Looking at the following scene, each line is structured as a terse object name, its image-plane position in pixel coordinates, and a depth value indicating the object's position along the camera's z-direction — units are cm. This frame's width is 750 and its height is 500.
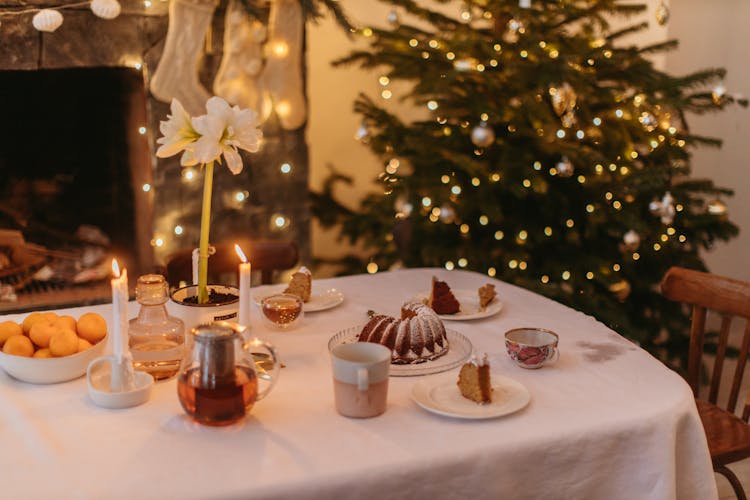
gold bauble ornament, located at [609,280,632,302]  276
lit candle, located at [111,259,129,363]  118
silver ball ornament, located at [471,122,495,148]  248
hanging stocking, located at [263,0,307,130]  285
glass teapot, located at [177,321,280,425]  110
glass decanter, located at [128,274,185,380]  129
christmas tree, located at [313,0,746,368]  259
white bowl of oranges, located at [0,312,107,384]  126
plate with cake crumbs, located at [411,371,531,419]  115
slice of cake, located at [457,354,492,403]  119
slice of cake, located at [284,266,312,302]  170
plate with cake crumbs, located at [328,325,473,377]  132
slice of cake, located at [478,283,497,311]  166
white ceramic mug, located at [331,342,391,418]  114
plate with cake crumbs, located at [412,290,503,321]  159
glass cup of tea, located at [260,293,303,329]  153
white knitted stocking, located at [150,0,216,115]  272
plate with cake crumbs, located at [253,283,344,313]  166
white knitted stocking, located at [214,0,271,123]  279
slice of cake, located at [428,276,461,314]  162
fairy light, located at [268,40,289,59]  288
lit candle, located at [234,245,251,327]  132
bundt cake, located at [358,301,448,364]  136
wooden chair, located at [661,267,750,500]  164
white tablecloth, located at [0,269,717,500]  100
